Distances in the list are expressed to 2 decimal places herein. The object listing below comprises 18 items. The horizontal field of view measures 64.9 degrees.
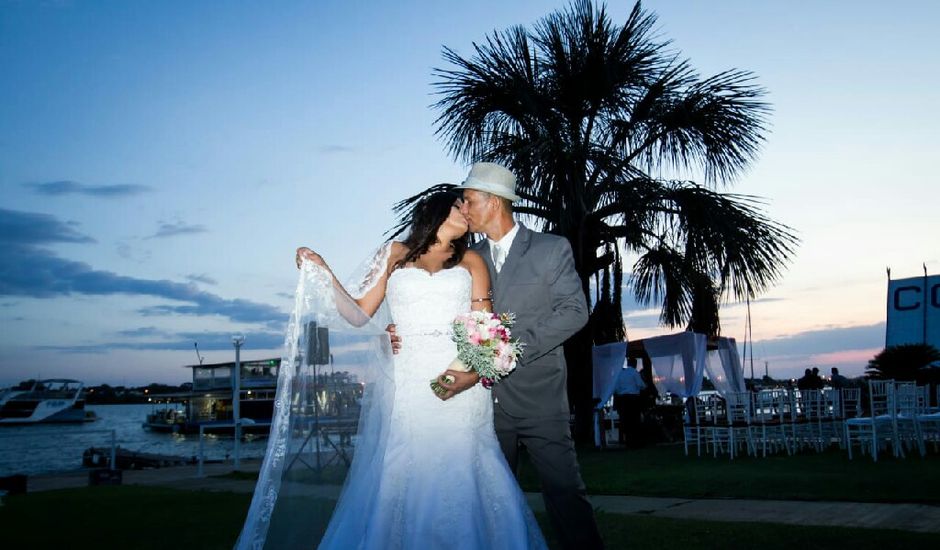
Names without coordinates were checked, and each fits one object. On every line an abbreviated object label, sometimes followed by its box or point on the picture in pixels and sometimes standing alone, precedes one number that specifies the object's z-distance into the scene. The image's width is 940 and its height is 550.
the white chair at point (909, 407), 9.91
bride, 2.98
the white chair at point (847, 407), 12.70
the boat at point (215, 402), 61.62
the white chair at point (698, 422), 12.39
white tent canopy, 15.14
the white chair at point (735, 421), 11.54
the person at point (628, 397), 15.51
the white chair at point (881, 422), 9.82
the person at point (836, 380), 18.44
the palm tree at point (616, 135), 13.20
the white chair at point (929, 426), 9.59
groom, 3.11
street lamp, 12.99
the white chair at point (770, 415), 11.67
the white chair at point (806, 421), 12.10
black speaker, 3.38
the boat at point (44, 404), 80.44
